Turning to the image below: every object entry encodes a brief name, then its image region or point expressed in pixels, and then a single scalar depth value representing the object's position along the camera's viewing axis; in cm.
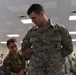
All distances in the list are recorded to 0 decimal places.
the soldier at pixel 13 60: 263
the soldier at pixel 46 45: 162
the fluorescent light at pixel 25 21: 784
